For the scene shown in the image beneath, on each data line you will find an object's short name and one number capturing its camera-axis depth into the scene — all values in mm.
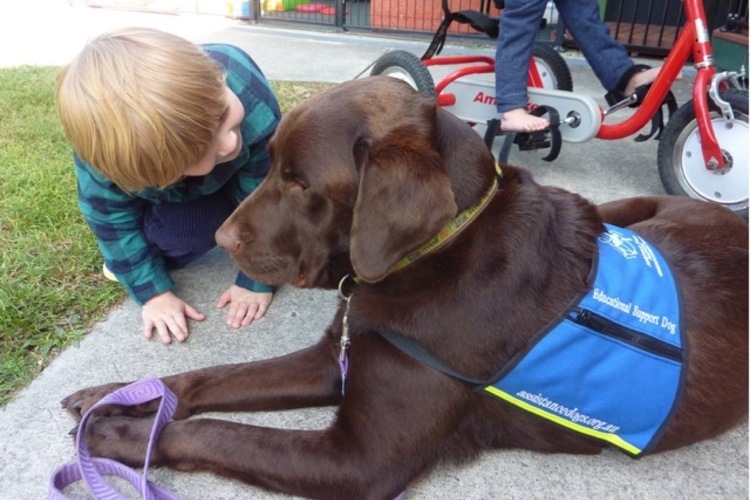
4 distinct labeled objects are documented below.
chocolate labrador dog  567
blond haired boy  679
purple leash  577
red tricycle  1100
